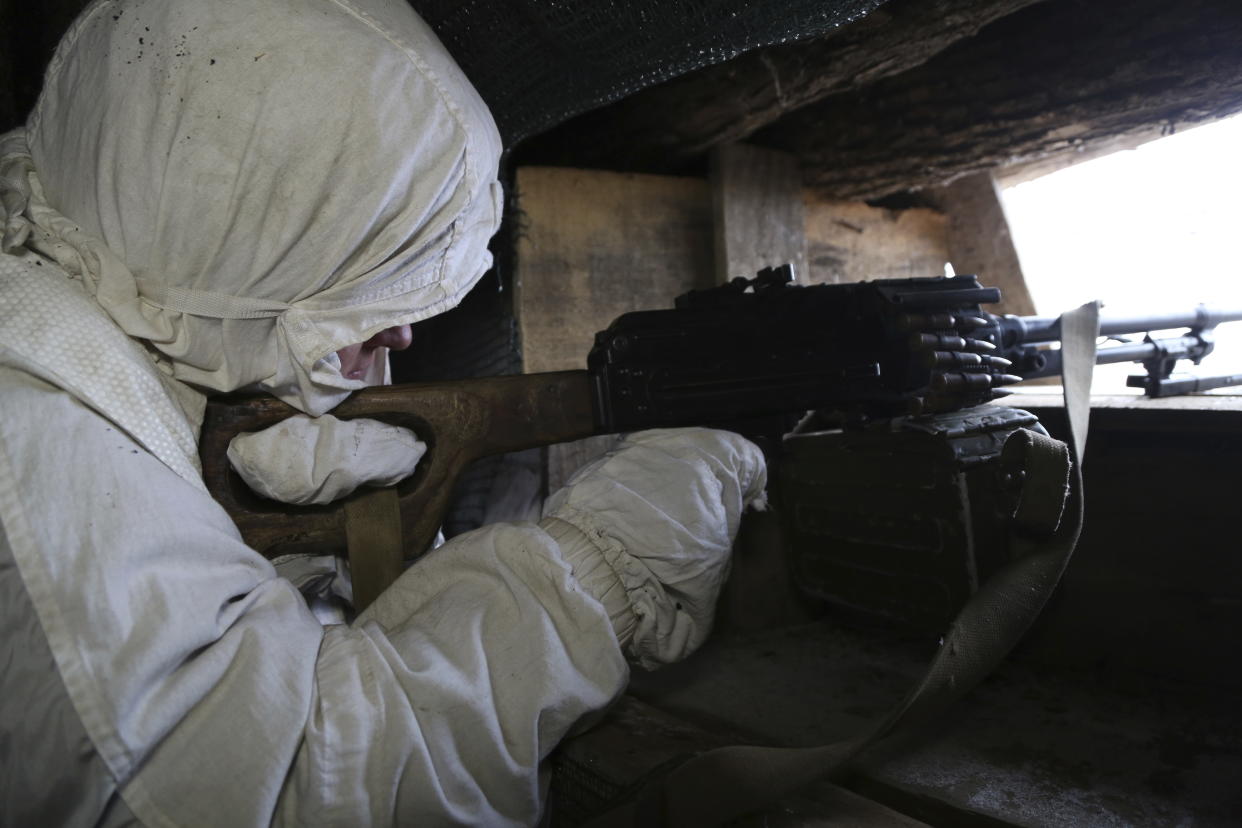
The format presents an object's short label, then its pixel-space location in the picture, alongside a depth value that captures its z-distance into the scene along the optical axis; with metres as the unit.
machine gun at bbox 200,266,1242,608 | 1.01
